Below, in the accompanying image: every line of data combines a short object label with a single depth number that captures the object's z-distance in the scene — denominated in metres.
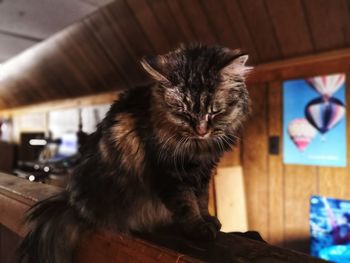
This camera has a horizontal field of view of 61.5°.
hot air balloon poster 1.67
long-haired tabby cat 0.77
